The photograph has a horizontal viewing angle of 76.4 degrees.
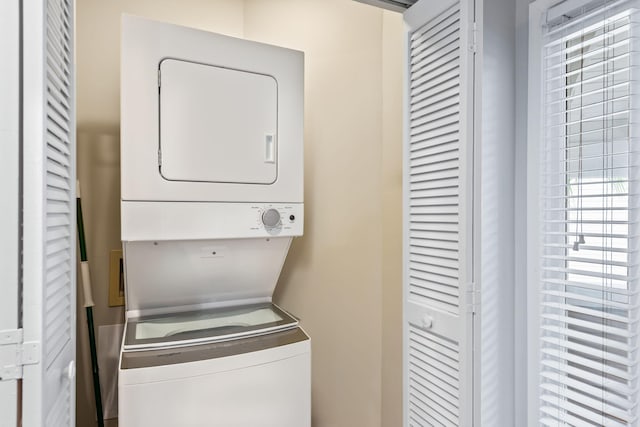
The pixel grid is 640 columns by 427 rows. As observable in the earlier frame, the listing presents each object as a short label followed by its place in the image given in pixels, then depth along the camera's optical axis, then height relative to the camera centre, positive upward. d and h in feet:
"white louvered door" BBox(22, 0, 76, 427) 3.02 -0.02
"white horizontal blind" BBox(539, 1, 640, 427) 4.22 -0.07
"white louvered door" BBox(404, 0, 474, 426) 4.45 -0.03
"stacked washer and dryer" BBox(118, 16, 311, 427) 5.54 -0.14
